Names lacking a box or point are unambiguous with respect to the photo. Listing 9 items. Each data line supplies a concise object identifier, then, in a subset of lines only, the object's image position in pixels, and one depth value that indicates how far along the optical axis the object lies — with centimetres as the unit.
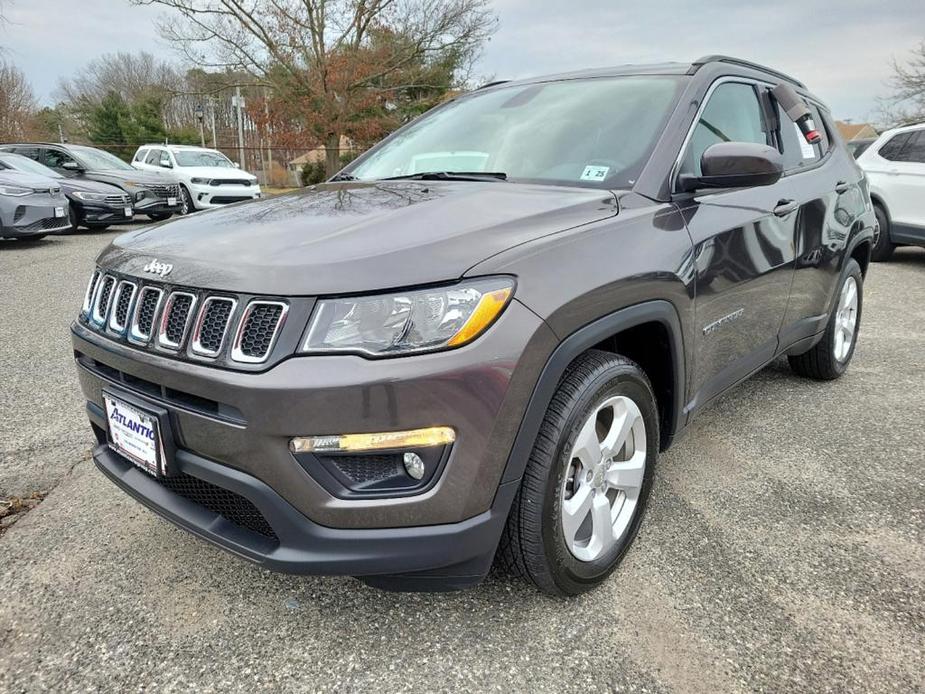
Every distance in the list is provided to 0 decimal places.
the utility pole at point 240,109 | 2276
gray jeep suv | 152
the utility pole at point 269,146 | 2193
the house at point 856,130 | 5534
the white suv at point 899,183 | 823
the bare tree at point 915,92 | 2517
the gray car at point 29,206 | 900
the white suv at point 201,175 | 1440
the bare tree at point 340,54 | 2067
